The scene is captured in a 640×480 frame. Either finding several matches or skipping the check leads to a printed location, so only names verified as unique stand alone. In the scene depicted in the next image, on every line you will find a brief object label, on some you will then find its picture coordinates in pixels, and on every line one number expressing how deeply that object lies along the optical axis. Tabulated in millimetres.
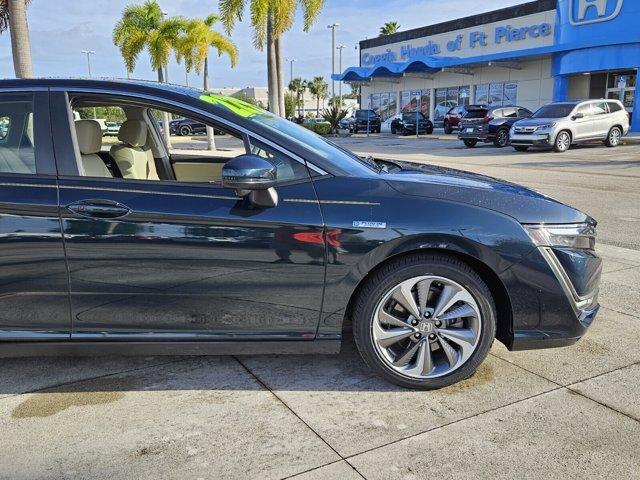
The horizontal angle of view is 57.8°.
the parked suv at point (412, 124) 35281
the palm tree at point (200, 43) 24438
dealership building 27625
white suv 19641
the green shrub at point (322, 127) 38375
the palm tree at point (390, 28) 67812
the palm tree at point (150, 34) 24797
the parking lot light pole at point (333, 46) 53253
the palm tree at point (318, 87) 96688
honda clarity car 2965
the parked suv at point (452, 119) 33188
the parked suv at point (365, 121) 39625
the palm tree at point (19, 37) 10844
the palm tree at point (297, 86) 94250
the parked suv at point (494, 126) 22594
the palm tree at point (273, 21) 18739
